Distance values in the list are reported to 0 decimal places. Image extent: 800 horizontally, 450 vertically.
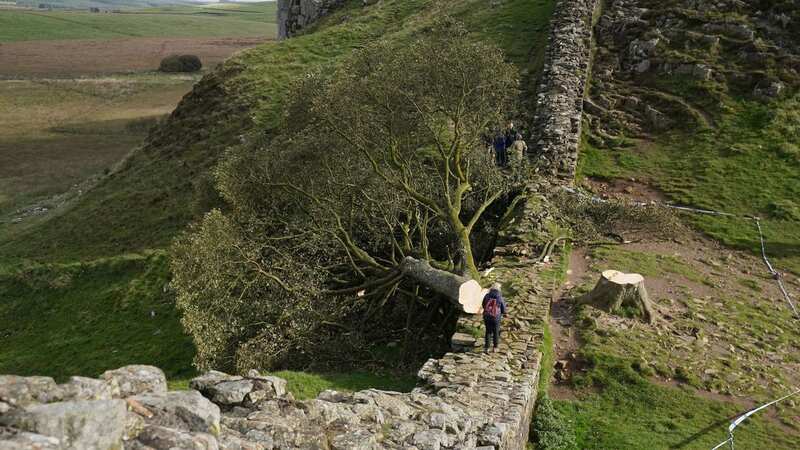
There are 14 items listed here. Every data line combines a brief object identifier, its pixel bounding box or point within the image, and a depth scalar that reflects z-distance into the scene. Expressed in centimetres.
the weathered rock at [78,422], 646
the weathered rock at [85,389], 740
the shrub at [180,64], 11554
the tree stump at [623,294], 1788
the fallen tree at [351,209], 1894
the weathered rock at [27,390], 700
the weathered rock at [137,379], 854
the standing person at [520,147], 2683
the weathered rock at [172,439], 726
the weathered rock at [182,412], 791
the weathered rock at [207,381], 1038
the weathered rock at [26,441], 601
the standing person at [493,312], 1531
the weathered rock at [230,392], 1005
